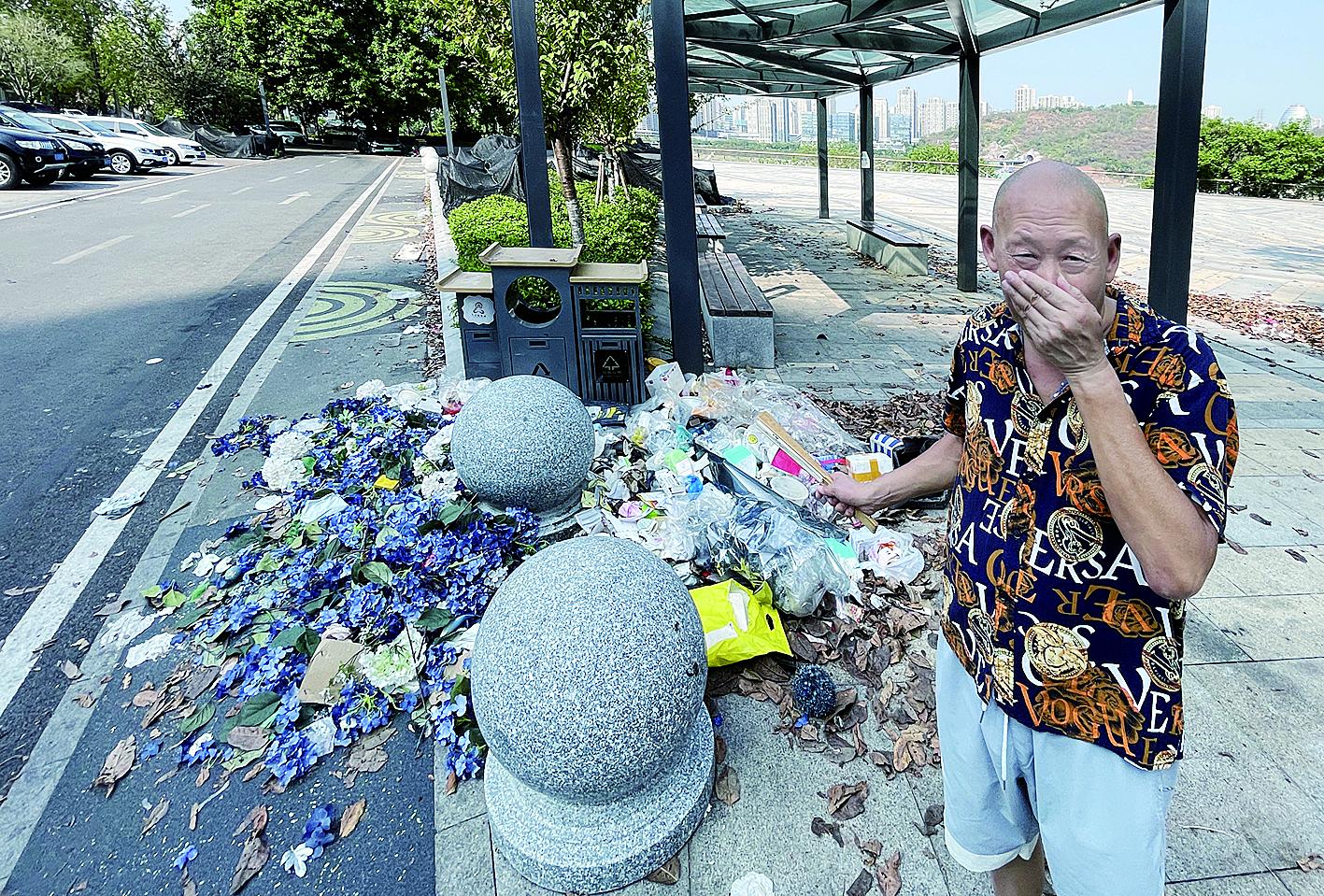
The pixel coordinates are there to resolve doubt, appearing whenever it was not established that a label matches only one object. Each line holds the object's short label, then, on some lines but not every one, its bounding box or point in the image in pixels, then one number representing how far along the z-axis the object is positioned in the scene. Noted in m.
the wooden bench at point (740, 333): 7.38
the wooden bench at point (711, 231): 12.99
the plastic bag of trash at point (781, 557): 3.58
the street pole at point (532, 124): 6.82
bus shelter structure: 6.34
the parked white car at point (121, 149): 27.22
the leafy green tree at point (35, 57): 42.62
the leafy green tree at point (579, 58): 9.49
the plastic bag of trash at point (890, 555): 3.92
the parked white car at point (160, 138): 30.94
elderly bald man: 1.30
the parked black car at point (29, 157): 21.00
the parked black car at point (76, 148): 23.12
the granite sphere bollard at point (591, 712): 2.25
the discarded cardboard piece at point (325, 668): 3.18
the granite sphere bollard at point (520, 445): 4.22
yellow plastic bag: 3.26
